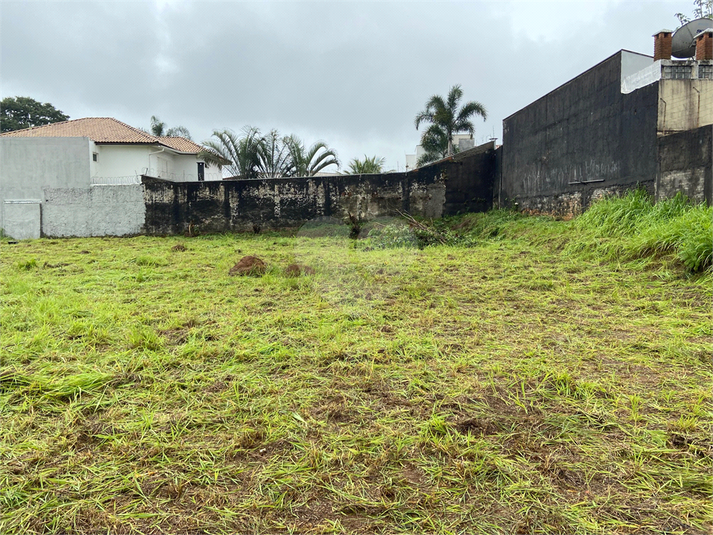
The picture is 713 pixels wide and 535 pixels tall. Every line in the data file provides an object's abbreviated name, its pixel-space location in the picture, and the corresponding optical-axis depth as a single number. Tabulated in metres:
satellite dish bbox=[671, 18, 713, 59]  8.41
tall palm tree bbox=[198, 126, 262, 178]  18.69
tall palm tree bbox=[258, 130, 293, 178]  18.83
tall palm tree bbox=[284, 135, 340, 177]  18.83
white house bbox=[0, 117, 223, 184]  20.22
